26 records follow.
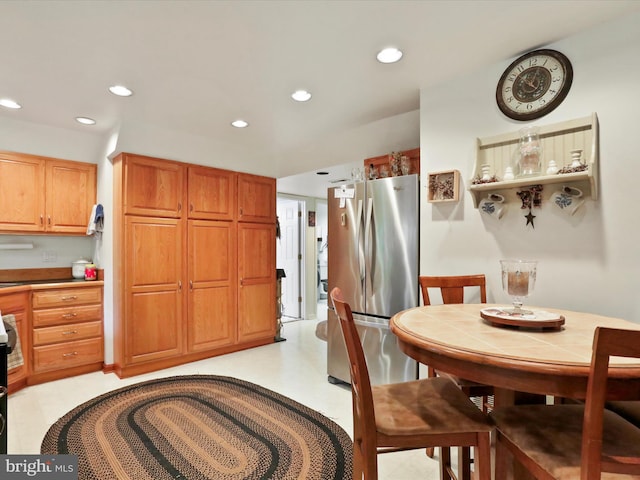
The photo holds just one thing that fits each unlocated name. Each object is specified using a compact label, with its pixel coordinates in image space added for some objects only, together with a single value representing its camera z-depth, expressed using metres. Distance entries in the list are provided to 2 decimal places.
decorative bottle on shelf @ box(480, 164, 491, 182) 2.20
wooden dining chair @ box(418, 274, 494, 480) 2.20
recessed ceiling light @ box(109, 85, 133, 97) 2.56
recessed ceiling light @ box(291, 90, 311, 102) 2.70
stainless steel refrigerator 2.68
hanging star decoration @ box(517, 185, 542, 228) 2.08
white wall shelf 1.87
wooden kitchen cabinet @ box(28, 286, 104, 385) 3.12
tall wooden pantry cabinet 3.28
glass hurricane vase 1.50
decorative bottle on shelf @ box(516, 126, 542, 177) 1.99
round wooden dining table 0.98
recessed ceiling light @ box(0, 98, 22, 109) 2.80
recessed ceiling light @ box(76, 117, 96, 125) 3.20
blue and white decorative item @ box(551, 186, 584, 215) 1.94
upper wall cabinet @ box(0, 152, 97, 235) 3.20
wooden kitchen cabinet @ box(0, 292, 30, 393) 2.83
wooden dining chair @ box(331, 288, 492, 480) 1.22
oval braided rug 1.90
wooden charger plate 1.35
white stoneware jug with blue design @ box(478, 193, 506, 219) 2.23
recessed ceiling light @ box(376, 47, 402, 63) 2.11
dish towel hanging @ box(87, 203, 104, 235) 3.52
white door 6.00
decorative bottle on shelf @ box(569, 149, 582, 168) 1.87
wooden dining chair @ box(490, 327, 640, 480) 0.87
